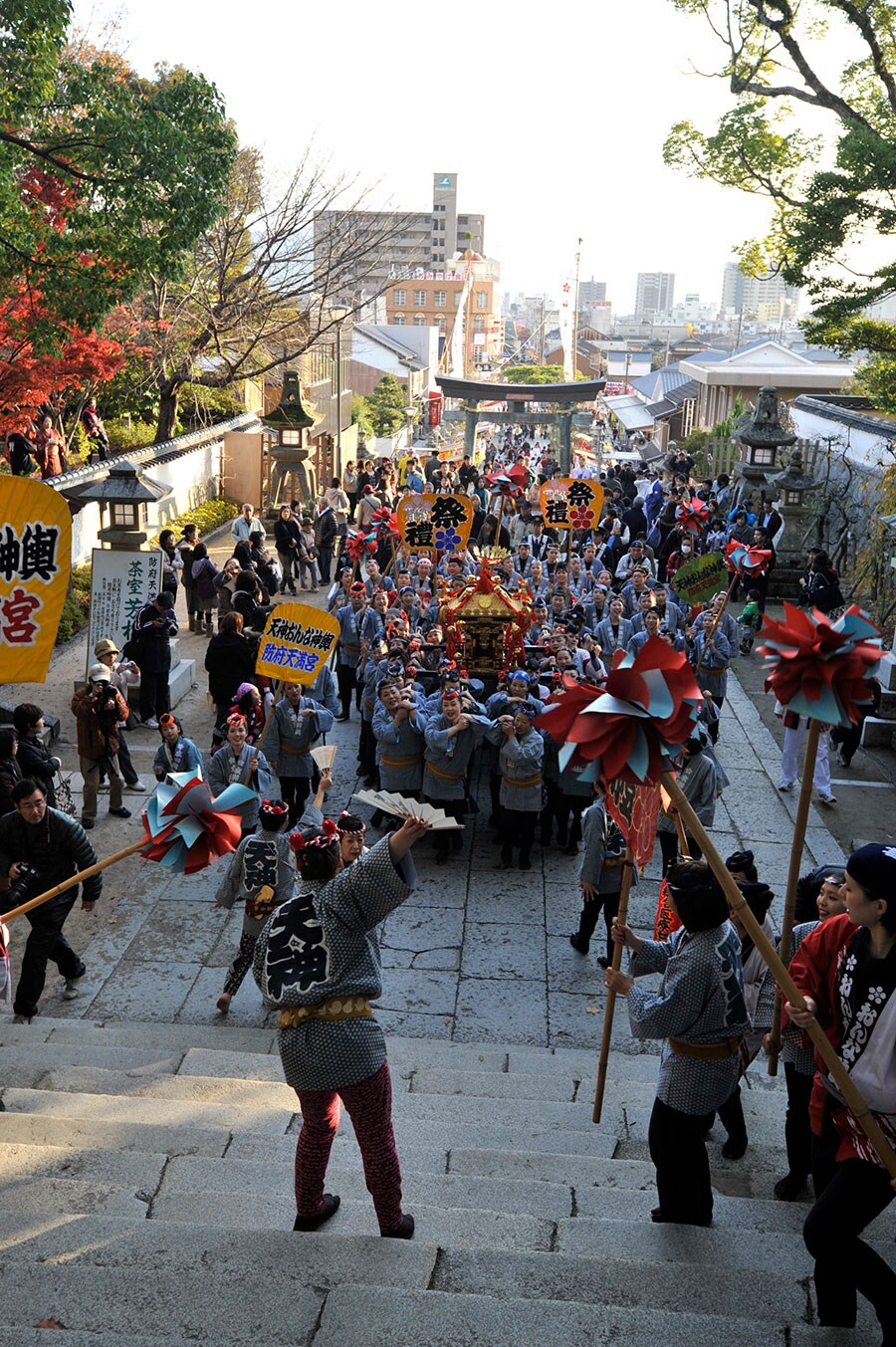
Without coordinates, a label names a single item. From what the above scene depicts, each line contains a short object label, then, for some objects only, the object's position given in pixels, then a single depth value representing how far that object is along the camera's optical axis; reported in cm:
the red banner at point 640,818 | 516
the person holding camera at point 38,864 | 641
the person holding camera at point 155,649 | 1154
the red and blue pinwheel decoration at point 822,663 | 394
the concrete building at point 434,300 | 9644
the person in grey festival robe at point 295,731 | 941
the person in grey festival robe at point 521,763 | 893
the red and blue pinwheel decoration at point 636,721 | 347
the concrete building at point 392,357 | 5972
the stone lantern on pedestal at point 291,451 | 2458
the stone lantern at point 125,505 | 1354
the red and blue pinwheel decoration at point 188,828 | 519
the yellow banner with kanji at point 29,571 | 648
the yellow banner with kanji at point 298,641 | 927
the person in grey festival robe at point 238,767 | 818
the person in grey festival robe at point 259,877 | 676
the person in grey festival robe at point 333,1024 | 415
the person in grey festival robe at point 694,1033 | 423
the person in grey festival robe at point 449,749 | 916
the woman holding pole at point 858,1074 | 339
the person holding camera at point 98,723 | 929
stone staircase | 316
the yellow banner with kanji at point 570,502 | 1636
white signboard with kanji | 1191
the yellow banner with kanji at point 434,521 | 1507
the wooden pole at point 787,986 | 340
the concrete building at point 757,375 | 3444
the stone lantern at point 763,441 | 2130
